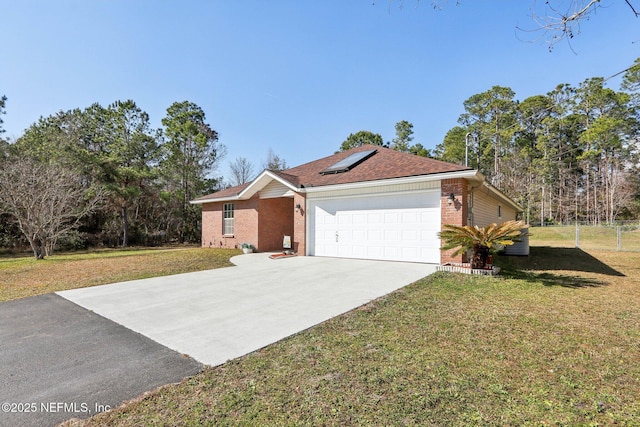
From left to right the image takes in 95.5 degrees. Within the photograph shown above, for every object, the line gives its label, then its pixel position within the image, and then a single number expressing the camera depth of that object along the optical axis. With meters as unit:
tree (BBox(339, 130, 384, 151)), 36.12
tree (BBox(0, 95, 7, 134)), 23.41
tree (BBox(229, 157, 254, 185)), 35.22
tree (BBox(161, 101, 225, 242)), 25.94
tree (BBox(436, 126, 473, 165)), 37.66
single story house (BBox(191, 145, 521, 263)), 9.31
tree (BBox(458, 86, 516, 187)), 37.31
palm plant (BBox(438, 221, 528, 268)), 7.15
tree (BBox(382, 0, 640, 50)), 3.40
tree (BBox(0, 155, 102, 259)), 12.90
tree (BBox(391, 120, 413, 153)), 38.31
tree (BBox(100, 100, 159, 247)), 22.16
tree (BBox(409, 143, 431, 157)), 37.72
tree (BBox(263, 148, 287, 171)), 35.44
